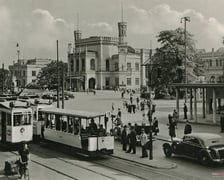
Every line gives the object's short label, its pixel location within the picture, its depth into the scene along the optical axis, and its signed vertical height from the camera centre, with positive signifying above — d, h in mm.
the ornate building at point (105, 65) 120625 +6989
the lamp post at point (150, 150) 19484 -2882
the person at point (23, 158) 15219 -2562
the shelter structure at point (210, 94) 34031 -504
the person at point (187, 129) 24861 -2434
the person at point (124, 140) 22391 -2763
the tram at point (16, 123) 21875 -1783
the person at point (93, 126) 20441 -1845
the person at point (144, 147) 20312 -2886
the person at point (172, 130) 25219 -2525
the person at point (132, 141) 21219 -2675
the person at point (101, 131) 20147 -2071
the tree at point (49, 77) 95750 +2892
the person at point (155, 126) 27364 -2523
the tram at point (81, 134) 19766 -2235
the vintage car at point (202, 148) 17953 -2678
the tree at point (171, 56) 64125 +5138
